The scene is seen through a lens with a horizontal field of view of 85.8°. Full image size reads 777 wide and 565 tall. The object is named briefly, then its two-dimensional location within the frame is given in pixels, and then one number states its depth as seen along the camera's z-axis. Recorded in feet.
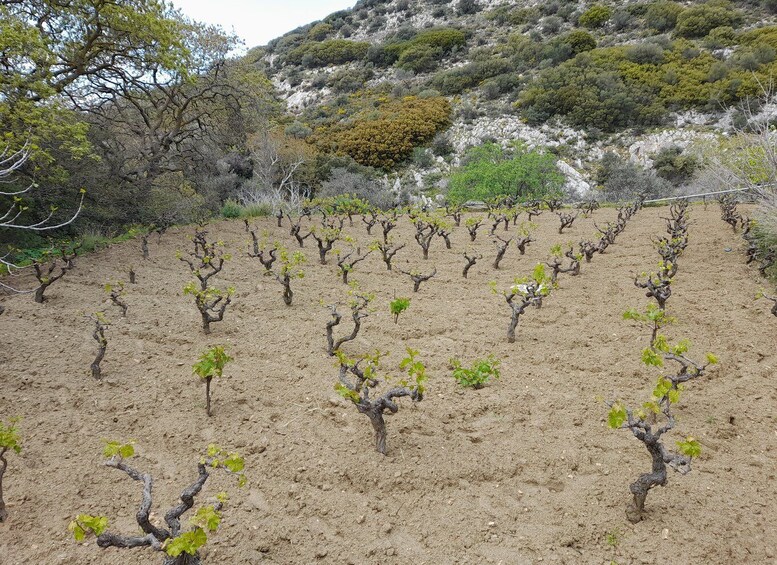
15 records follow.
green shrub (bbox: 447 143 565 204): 70.38
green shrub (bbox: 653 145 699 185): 85.61
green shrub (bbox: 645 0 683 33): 126.31
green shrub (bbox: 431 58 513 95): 130.21
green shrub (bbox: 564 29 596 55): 127.34
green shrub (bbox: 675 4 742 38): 118.32
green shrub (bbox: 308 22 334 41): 187.37
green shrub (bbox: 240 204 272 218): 47.22
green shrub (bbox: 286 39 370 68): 162.20
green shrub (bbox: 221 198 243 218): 47.01
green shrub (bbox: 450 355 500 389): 15.02
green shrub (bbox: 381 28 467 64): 151.33
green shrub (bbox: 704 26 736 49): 111.55
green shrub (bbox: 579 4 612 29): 137.03
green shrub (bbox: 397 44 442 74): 144.77
